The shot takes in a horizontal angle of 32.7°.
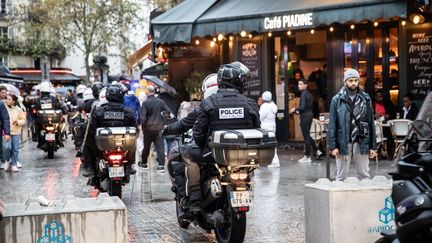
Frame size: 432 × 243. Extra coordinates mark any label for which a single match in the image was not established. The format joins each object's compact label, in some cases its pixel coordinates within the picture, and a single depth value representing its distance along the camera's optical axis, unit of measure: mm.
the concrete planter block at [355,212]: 6477
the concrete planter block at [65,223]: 5398
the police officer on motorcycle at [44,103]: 18750
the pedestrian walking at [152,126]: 15430
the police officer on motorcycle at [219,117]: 7371
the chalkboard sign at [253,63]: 19656
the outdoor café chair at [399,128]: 15250
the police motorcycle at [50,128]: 18453
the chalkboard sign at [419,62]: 16547
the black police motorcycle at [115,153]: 10031
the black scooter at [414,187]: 3959
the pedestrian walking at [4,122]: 14742
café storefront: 16469
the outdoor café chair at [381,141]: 15273
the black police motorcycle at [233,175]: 6910
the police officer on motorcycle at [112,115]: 10398
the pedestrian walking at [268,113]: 15617
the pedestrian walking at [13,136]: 15797
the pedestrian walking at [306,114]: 16188
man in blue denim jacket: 10039
